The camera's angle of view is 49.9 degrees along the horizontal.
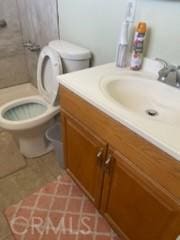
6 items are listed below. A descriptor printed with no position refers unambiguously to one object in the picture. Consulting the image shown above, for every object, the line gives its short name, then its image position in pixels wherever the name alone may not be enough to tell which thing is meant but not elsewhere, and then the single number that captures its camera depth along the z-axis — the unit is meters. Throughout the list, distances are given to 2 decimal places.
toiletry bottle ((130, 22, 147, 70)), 0.98
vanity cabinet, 0.67
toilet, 1.33
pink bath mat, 1.17
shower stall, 1.69
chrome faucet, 0.91
